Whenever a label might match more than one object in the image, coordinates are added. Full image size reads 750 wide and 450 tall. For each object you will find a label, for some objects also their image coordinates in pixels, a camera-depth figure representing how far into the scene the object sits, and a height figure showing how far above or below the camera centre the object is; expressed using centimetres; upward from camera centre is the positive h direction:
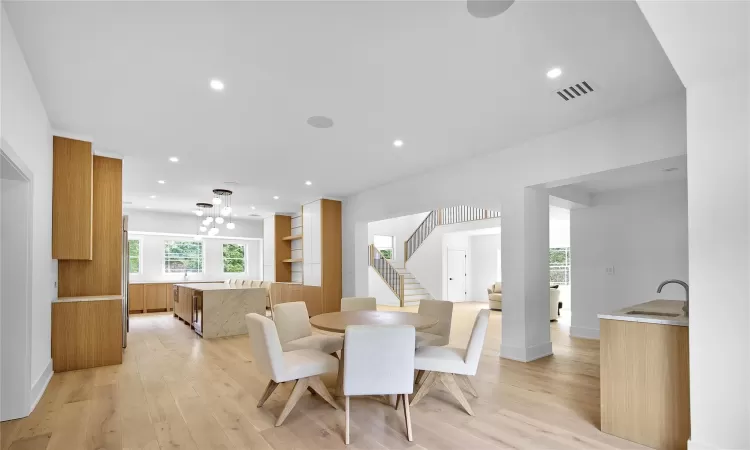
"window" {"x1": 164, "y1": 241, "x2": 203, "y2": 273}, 1091 -53
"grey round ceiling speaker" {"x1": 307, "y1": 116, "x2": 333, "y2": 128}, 398 +121
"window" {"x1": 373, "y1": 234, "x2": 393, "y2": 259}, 1335 -28
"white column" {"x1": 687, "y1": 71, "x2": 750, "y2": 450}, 220 -16
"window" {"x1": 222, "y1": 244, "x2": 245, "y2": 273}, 1186 -61
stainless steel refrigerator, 575 -54
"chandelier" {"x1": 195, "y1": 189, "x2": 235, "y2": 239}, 760 +71
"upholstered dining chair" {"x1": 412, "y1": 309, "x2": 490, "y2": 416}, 310 -99
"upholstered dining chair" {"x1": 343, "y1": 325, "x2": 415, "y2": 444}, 260 -84
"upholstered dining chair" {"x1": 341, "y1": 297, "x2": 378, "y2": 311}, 468 -81
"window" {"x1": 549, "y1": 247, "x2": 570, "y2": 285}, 1199 -90
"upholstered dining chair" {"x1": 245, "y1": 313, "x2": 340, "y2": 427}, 288 -98
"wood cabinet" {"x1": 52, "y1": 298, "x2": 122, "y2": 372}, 436 -111
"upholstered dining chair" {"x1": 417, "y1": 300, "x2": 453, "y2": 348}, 403 -91
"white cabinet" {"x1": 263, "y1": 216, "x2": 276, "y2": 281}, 1094 -35
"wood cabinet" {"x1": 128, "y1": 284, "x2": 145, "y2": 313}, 972 -151
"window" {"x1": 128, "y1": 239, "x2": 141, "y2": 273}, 1038 -45
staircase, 1166 -66
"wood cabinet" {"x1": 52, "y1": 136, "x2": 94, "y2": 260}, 427 +44
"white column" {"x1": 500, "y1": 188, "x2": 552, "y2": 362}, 482 -49
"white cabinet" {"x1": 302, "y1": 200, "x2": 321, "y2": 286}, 861 -11
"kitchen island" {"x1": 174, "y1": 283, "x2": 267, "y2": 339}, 648 -122
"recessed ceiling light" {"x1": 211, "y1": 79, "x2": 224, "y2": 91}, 317 +126
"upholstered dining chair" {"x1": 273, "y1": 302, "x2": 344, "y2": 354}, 375 -99
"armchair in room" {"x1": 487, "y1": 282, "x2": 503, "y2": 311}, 1051 -163
